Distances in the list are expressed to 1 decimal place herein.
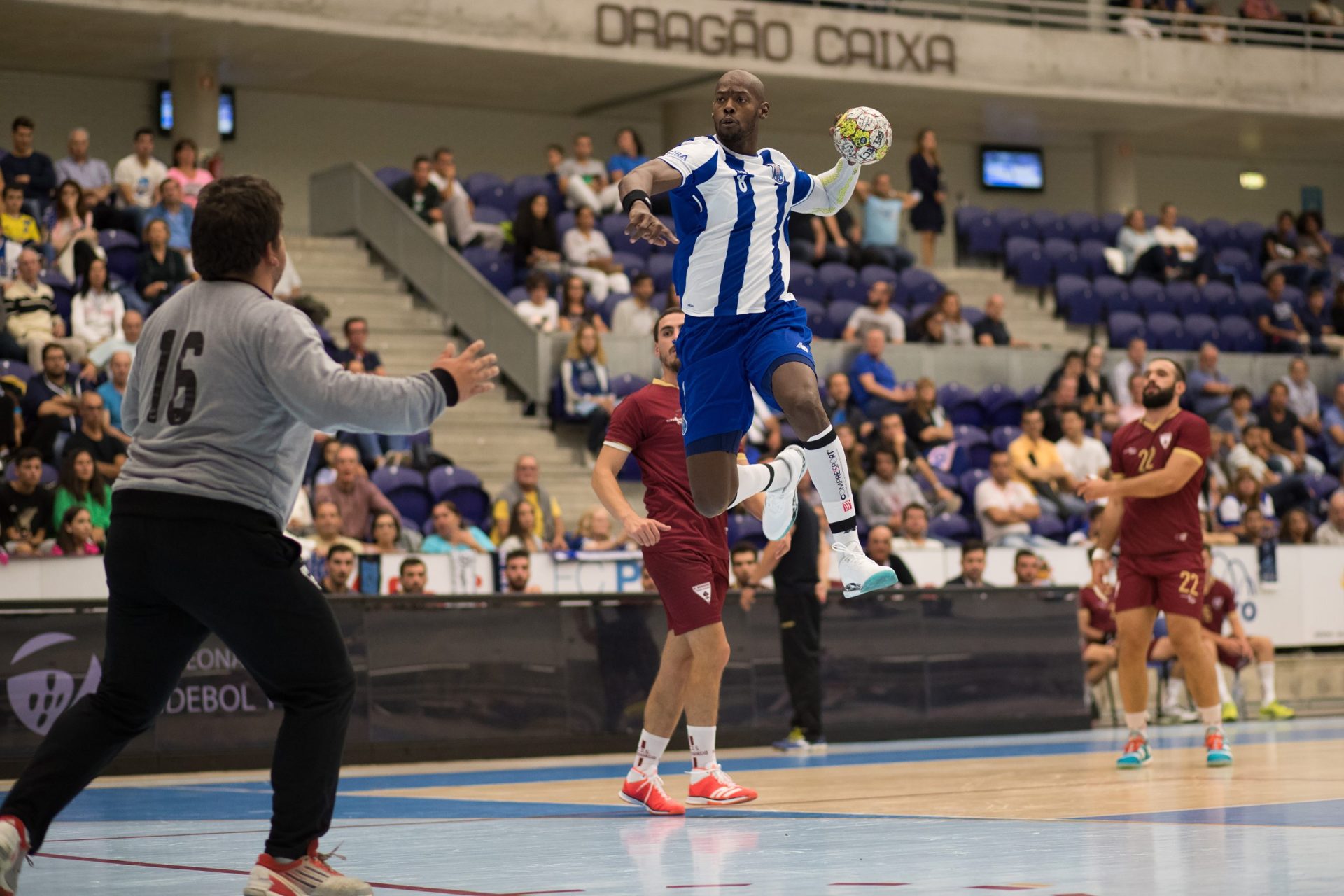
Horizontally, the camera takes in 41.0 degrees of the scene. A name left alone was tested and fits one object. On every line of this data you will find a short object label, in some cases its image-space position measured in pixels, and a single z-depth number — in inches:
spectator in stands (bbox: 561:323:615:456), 720.3
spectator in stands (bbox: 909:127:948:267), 940.6
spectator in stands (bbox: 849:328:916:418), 743.1
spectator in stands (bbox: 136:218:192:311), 658.2
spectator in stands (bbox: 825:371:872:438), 714.2
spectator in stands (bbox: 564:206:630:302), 788.6
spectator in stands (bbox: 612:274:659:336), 761.6
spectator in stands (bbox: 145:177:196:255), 695.1
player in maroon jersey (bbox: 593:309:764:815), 334.0
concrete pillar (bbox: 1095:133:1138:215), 1121.4
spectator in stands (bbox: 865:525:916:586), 581.6
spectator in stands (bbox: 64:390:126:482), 551.2
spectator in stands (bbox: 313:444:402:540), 581.6
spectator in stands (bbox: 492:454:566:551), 611.2
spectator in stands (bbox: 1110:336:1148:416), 836.0
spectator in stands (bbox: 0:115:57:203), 705.0
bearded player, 421.4
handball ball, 302.2
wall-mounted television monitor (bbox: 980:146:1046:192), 1154.7
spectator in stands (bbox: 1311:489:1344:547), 762.8
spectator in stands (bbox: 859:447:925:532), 658.8
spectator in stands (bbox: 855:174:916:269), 922.7
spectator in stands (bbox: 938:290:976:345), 838.5
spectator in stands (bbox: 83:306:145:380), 616.4
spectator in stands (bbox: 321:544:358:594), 529.0
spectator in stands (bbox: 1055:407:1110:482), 753.0
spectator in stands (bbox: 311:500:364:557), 544.7
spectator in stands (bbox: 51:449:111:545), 534.6
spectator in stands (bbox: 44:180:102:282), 658.8
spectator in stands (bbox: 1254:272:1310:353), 954.7
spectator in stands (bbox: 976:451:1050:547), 697.0
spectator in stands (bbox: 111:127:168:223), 725.9
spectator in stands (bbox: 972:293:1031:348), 858.1
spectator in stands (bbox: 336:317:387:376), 679.7
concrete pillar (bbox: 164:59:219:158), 873.5
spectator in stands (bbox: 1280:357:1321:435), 874.1
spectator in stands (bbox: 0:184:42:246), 665.0
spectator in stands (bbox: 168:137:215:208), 729.0
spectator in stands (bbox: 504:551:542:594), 554.9
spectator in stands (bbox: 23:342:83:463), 571.8
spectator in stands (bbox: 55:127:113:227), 730.8
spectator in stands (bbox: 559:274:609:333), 756.6
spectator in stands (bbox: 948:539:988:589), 614.5
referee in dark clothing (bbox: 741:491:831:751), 514.3
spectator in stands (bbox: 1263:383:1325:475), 830.5
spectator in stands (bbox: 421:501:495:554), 582.9
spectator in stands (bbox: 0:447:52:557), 533.6
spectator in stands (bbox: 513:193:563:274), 788.6
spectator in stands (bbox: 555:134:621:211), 827.4
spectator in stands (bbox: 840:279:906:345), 804.6
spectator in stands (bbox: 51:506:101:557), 519.2
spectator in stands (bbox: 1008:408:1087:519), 729.0
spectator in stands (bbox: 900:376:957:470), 735.1
